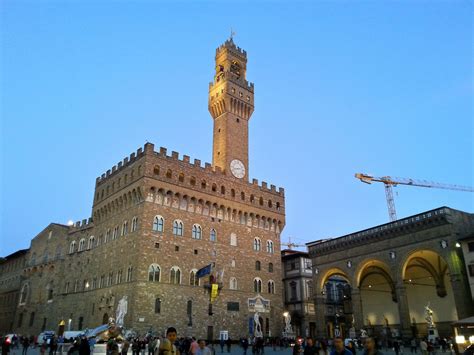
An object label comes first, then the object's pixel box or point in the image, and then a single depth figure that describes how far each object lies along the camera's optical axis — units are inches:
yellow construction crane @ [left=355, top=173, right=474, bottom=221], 2699.3
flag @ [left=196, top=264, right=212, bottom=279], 1377.7
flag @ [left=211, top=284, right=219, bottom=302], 1380.8
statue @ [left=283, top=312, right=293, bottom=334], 1670.6
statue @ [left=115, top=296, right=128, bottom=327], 1264.8
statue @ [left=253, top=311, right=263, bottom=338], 1534.2
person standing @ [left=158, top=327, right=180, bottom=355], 277.3
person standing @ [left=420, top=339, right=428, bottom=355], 823.4
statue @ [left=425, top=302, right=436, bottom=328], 1215.4
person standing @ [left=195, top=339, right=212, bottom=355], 376.7
